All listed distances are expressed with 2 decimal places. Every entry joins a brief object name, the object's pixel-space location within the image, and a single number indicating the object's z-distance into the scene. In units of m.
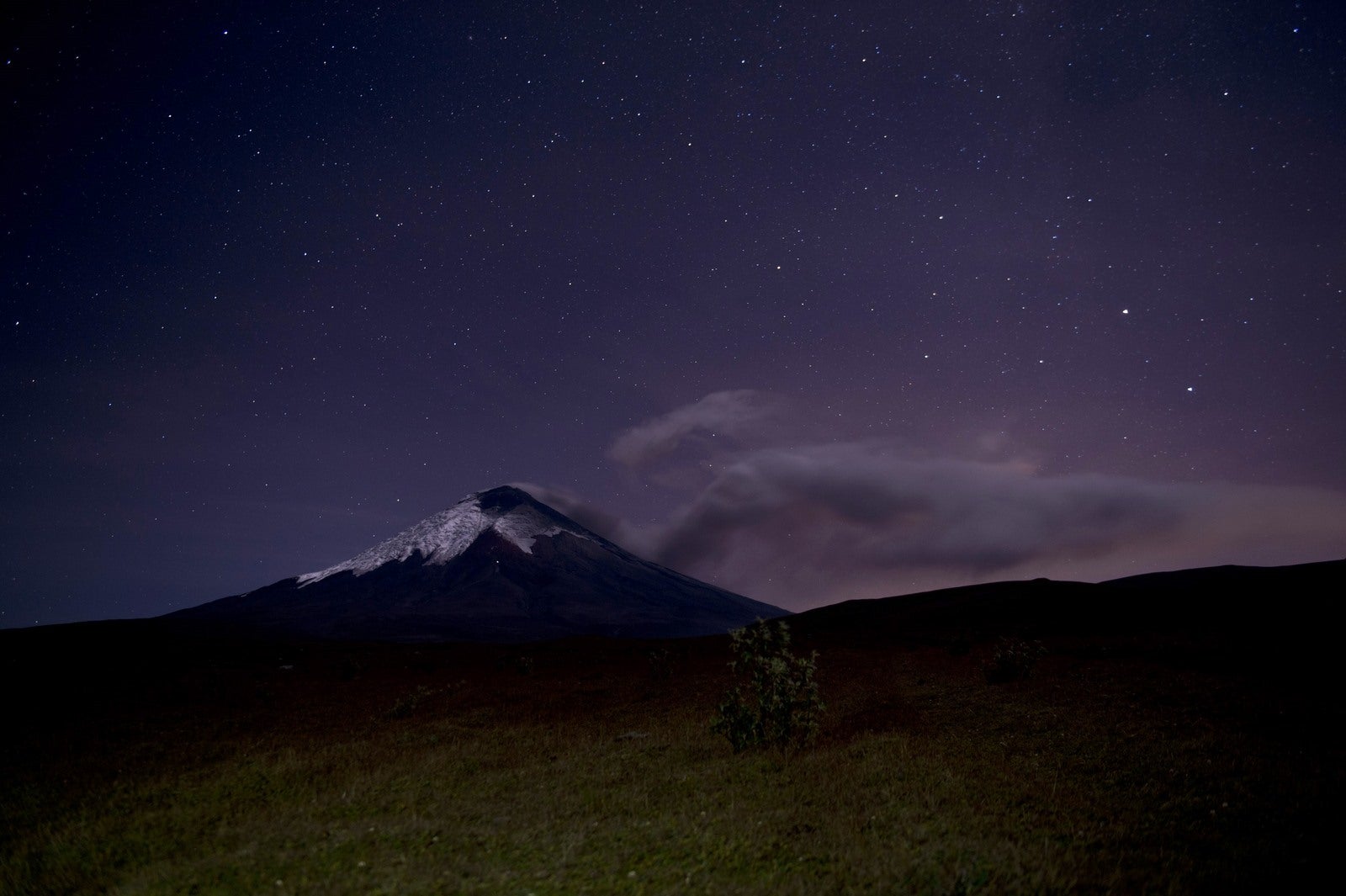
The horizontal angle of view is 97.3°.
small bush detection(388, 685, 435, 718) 24.77
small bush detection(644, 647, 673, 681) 36.06
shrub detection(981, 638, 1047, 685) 26.94
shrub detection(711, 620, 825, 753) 15.88
